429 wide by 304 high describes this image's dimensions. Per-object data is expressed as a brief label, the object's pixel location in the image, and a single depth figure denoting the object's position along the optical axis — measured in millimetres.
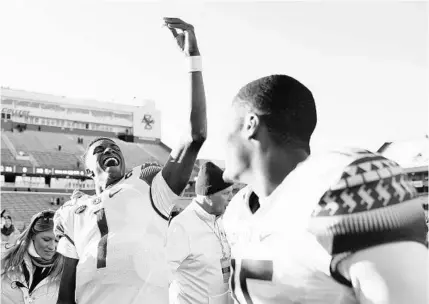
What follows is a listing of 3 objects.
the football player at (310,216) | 1253
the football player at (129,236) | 3430
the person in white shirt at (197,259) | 4027
